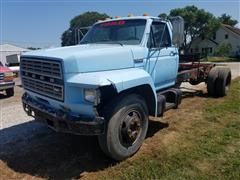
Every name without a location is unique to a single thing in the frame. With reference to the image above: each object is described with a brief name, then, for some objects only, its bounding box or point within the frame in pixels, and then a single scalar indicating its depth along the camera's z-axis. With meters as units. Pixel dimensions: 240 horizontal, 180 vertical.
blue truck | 2.61
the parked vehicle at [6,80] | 6.76
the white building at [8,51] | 25.10
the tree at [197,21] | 35.31
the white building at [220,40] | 35.73
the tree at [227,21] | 52.93
